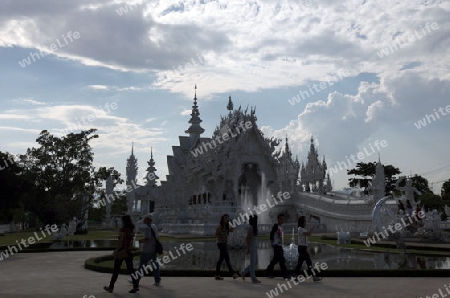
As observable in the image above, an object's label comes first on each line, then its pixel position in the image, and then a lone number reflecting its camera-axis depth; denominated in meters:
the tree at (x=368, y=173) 72.62
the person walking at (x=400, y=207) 25.66
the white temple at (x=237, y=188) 32.97
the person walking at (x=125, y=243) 9.77
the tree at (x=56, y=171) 48.47
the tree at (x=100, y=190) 52.31
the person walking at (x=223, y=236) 11.32
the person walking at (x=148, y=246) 10.60
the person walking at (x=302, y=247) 11.02
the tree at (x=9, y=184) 30.42
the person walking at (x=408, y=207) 26.09
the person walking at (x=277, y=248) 11.12
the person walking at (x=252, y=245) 10.81
